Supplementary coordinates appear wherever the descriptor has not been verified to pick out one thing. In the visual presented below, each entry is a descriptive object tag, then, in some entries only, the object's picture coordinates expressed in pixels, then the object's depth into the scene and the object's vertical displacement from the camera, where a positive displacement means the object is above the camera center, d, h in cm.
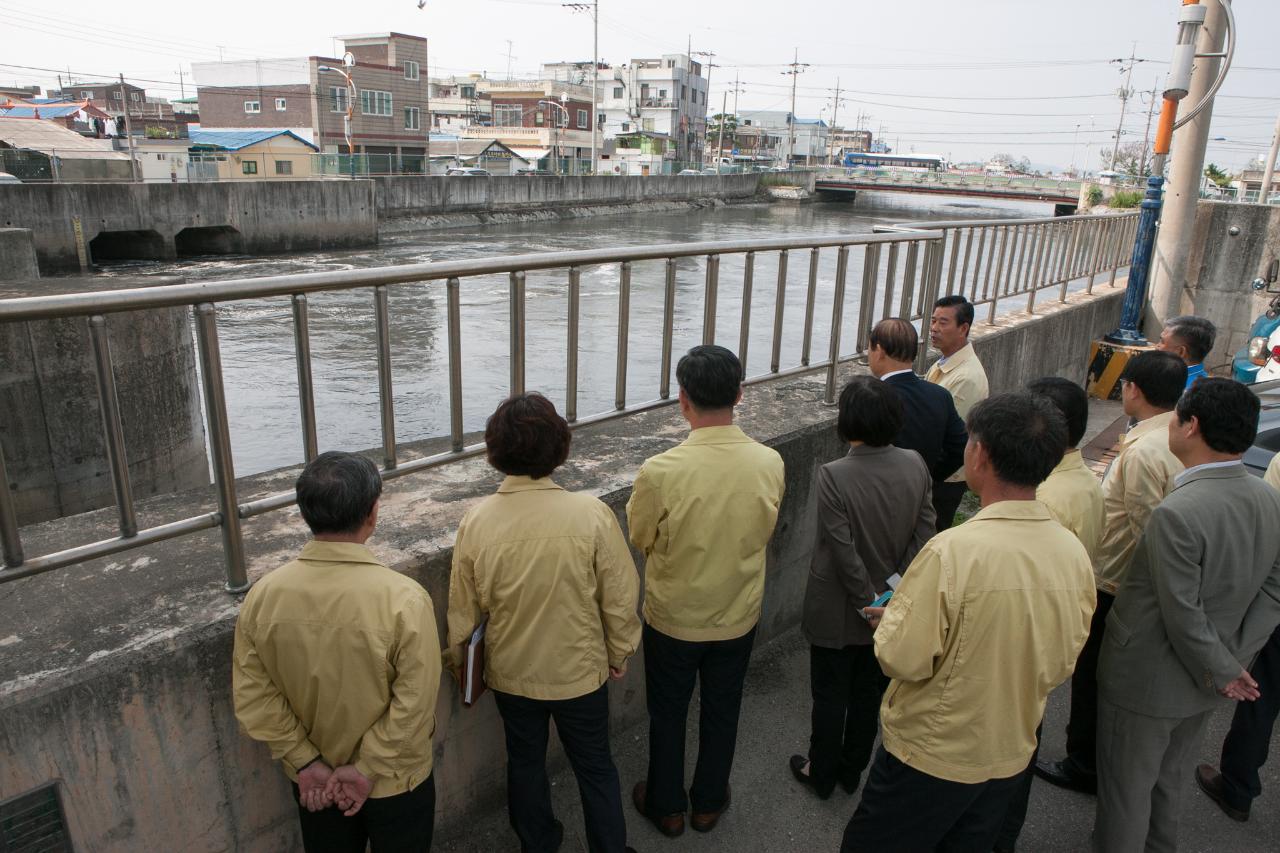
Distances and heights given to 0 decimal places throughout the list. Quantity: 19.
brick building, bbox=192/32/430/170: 4906 +355
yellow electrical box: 841 -178
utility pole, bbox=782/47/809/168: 8659 +945
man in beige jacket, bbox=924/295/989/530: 377 -80
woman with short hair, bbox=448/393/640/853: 222 -110
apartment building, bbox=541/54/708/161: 8850 +723
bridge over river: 5272 -59
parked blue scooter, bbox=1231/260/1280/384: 731 -142
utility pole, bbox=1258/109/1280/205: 2658 +48
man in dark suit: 326 -80
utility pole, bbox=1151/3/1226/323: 751 -5
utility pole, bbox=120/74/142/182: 2537 -37
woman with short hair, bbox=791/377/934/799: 268 -116
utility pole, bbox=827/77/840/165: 10744 +377
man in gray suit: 233 -118
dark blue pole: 821 -85
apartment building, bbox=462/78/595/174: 6431 +366
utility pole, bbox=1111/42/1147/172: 6444 +617
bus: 8881 +141
